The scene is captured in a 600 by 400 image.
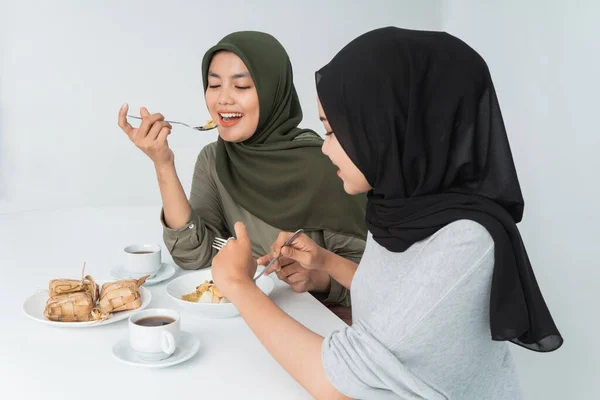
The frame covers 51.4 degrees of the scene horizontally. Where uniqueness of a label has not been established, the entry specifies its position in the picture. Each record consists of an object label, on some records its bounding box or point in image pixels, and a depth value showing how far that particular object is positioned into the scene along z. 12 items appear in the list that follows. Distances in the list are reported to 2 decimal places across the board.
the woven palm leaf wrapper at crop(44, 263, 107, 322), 1.06
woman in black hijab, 0.83
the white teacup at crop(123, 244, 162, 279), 1.30
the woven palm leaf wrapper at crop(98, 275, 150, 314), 1.08
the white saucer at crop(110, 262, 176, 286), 1.33
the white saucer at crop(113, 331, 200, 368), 0.92
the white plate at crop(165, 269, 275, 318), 1.11
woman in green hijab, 1.62
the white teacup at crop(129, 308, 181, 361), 0.92
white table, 0.87
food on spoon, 1.73
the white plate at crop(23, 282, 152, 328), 1.05
